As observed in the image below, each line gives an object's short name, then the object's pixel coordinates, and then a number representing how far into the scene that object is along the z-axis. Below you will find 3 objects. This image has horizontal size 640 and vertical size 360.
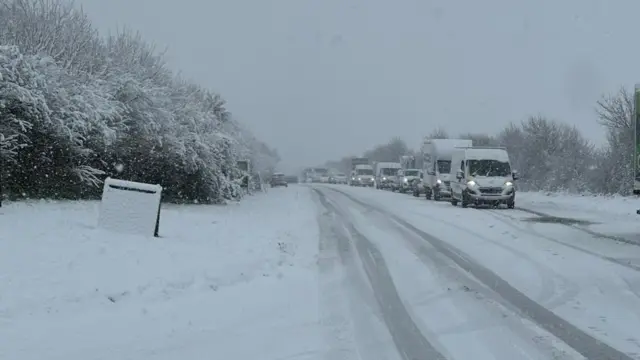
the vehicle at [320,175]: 115.98
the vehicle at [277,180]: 75.05
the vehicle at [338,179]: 101.00
